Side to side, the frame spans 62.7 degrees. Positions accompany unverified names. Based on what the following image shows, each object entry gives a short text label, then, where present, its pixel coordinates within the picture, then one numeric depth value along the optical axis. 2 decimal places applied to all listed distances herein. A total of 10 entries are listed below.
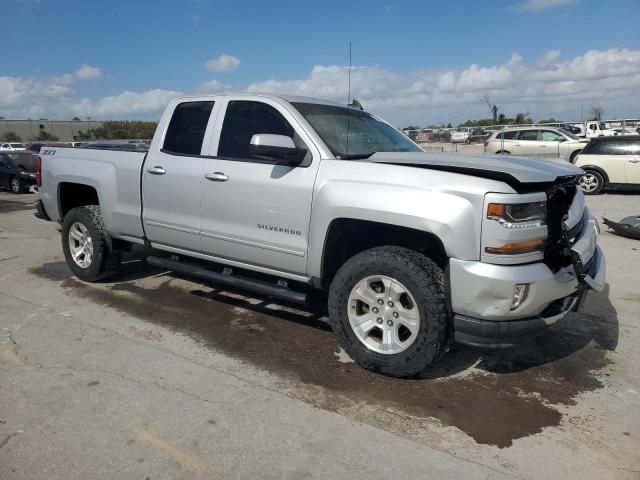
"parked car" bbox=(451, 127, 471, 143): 31.45
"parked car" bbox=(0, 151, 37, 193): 17.38
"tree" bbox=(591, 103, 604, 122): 45.09
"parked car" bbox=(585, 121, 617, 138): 32.45
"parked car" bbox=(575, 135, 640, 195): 13.52
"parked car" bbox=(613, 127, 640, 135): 29.63
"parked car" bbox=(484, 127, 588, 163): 17.94
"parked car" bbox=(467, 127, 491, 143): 32.03
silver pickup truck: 3.17
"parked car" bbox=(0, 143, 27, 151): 34.85
